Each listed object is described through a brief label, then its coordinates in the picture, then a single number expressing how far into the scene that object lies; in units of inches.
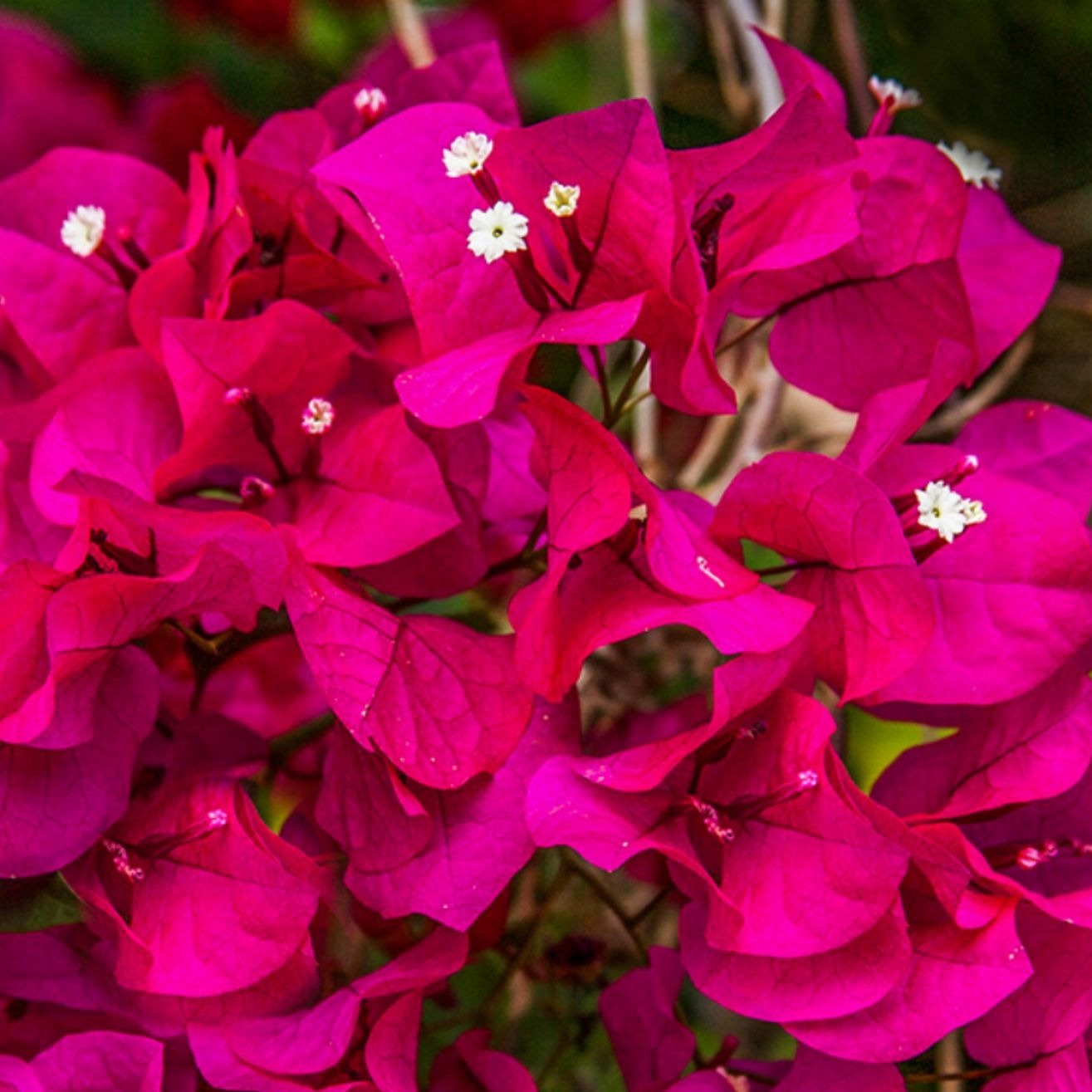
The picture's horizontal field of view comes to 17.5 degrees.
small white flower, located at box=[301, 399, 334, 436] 18.6
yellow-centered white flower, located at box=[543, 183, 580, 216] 17.8
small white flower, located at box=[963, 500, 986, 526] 18.0
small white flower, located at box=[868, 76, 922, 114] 19.3
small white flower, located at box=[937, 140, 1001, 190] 19.6
